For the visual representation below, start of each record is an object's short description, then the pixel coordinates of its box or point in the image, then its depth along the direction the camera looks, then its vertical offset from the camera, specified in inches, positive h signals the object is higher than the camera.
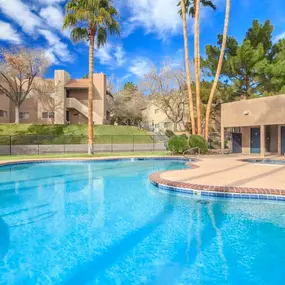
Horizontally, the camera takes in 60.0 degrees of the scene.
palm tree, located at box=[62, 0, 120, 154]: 634.2 +316.2
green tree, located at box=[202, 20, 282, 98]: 840.9 +284.5
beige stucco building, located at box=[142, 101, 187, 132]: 1386.6 +123.5
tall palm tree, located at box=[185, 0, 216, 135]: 750.5 +270.9
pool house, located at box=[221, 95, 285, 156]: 615.8 +47.4
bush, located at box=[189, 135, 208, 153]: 703.1 -7.0
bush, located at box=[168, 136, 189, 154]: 705.0 -9.9
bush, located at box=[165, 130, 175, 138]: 991.3 +30.4
